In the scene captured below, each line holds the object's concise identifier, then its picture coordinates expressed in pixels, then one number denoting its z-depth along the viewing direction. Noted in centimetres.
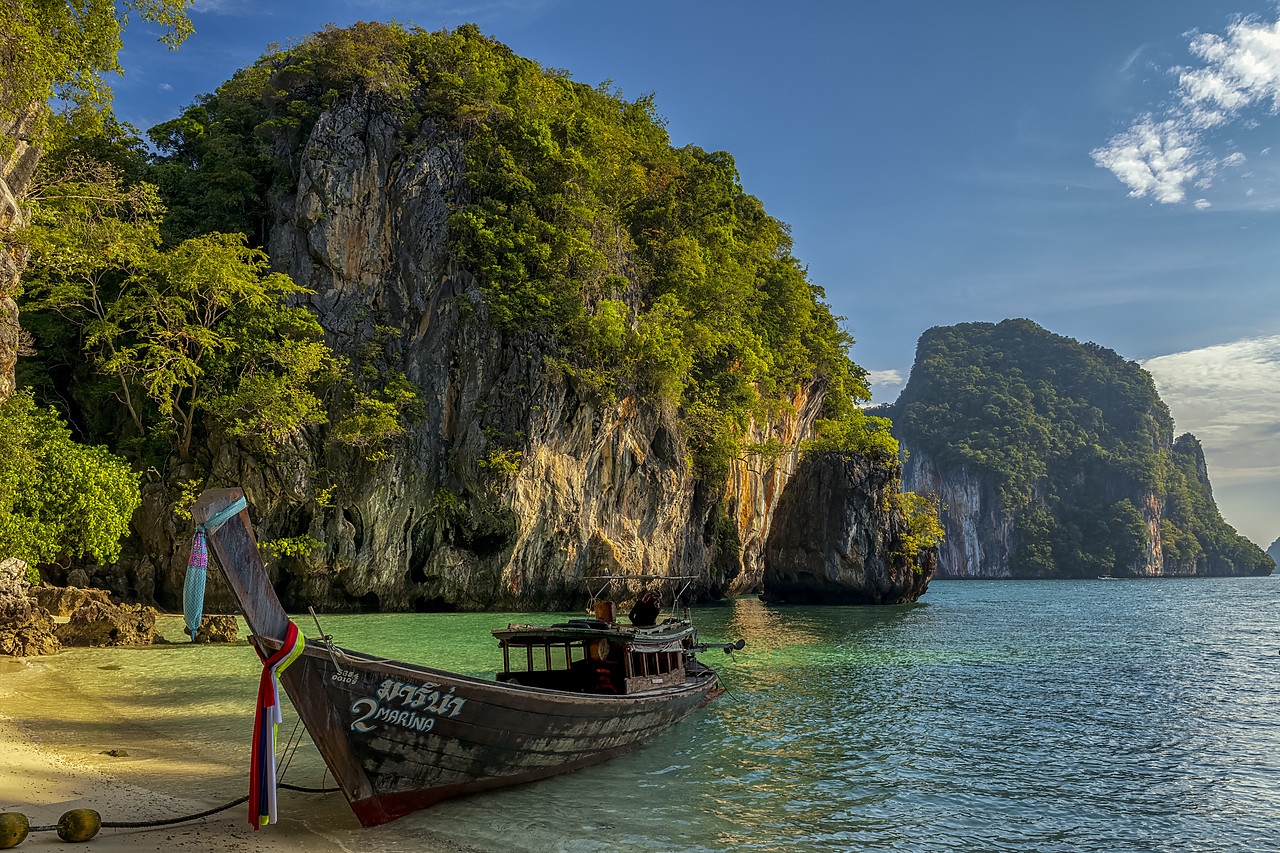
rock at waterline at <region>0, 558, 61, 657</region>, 1366
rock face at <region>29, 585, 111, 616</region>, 1727
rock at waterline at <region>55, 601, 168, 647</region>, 1555
